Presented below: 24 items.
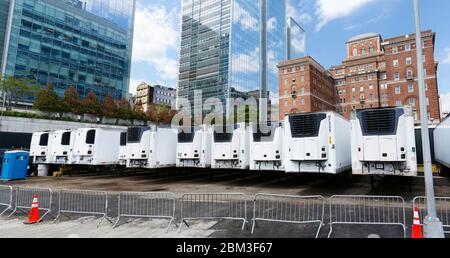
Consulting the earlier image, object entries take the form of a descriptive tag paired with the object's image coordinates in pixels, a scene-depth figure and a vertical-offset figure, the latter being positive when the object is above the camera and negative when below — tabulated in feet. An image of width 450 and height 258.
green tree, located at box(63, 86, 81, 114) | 123.24 +23.51
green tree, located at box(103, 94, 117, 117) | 135.44 +23.40
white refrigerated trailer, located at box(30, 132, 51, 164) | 66.62 +0.15
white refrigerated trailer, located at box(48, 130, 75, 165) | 61.93 +0.98
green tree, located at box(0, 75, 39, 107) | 118.52 +30.16
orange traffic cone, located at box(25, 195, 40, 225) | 23.24 -6.08
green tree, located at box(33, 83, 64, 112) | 114.62 +21.78
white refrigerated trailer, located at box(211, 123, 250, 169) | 45.21 +0.98
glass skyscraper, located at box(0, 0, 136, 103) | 193.88 +93.21
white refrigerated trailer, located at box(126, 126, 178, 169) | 51.21 +0.91
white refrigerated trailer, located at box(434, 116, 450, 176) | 42.10 +2.64
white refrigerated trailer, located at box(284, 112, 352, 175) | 33.94 +1.66
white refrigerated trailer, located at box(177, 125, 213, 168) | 49.06 +1.08
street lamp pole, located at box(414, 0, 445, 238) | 15.43 -0.23
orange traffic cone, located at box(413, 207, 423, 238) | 15.72 -4.41
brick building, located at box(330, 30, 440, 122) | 163.53 +66.89
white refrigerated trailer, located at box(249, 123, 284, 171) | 39.78 +1.15
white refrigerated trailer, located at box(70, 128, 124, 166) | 58.85 +0.79
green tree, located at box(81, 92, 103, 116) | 128.26 +22.85
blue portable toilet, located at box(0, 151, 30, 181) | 54.60 -3.71
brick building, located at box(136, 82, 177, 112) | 360.69 +85.58
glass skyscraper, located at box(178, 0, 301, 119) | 326.85 +147.06
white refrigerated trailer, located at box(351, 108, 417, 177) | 30.04 +1.79
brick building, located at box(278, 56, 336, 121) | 214.48 +60.86
